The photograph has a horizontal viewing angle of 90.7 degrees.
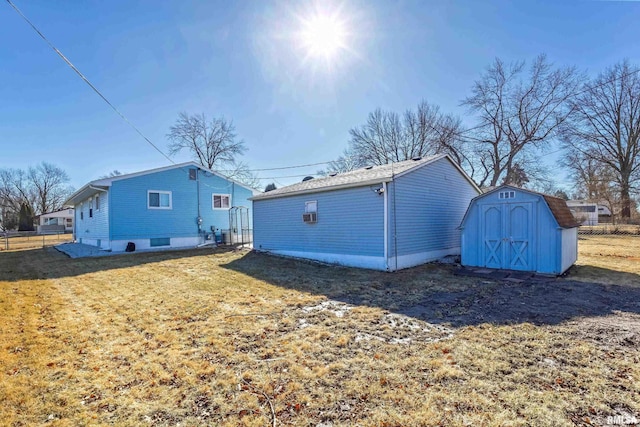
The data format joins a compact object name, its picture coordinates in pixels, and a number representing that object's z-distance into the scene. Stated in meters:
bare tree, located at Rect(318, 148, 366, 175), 31.56
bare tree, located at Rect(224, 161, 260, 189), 33.19
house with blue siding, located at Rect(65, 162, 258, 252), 14.89
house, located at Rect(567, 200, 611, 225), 33.80
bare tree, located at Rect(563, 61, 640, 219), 25.47
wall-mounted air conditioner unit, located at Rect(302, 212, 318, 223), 11.35
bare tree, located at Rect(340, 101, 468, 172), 28.94
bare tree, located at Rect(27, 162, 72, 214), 47.59
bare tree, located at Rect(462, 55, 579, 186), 24.69
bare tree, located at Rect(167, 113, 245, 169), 32.12
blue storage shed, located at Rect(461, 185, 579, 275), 8.31
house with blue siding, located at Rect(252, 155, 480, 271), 9.49
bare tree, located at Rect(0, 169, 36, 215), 45.69
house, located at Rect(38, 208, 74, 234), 43.81
